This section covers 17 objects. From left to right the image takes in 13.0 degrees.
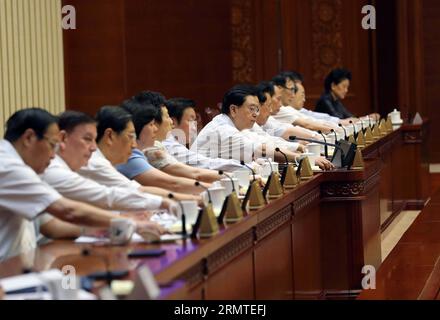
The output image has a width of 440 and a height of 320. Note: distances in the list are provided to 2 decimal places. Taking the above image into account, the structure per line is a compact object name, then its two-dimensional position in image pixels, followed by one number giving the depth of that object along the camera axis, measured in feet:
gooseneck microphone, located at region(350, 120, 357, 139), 50.51
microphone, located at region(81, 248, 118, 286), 19.41
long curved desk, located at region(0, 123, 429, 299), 21.56
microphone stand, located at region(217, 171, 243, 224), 26.01
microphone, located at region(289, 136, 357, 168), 38.97
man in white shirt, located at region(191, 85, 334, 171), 41.51
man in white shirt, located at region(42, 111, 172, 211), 25.65
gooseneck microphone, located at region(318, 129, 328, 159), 42.05
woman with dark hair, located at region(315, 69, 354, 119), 66.66
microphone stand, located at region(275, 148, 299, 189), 34.15
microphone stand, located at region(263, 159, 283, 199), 31.40
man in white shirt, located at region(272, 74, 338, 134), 55.82
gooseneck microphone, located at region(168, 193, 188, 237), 23.91
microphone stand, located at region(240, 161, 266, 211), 28.62
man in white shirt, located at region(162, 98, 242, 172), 39.17
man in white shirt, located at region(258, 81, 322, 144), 49.71
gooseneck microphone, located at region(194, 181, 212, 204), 27.28
